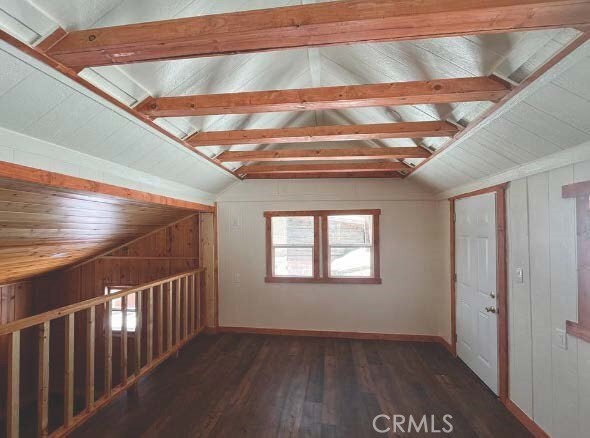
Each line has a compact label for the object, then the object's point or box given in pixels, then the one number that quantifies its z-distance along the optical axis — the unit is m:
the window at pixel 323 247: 4.21
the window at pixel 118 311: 4.62
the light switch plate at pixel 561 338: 1.96
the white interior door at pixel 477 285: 2.80
